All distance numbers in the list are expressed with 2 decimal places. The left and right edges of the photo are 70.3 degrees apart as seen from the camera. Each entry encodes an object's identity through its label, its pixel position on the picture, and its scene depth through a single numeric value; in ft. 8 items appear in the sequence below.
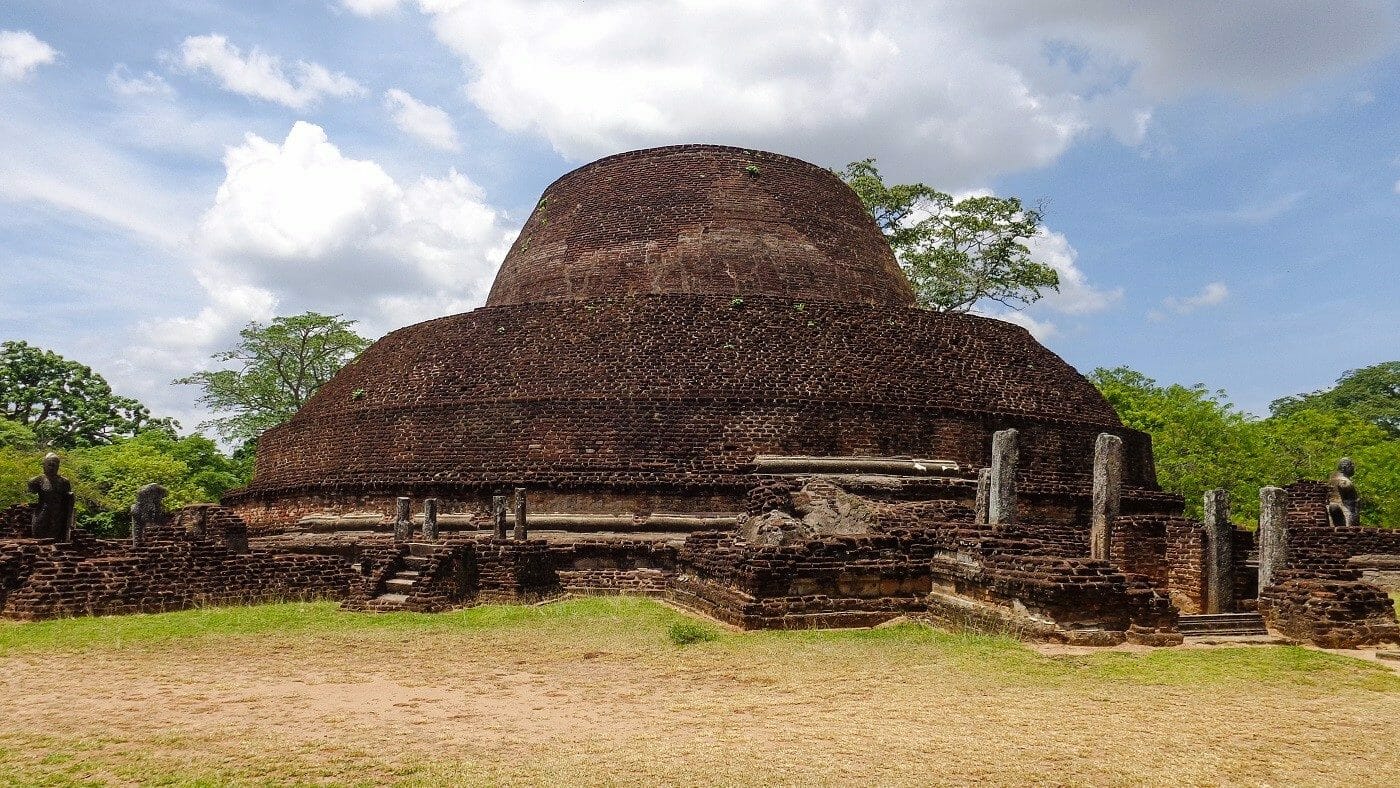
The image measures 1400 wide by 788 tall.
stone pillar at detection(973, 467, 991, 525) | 35.06
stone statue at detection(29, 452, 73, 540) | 35.22
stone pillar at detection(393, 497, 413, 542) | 40.70
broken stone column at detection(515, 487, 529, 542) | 39.34
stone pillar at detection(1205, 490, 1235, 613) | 31.32
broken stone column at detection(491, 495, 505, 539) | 39.93
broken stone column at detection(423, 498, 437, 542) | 41.37
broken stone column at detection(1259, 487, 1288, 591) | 30.60
